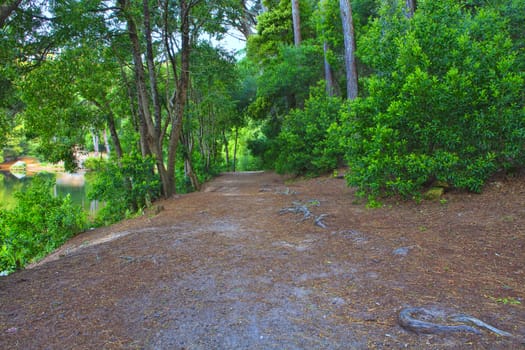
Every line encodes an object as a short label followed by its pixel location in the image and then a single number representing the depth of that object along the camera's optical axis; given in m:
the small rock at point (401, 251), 4.01
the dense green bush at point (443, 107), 5.47
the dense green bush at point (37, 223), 7.88
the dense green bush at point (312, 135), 12.17
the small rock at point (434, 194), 6.01
